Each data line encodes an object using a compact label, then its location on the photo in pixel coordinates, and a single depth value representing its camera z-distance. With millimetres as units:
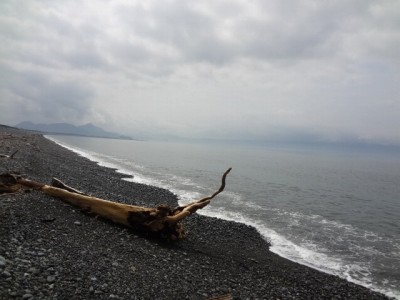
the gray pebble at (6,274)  7304
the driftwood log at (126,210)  13836
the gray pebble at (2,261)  7669
